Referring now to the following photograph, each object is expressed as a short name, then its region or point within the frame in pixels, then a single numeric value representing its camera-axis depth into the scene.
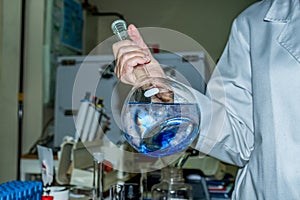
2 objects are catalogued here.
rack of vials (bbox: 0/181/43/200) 0.73
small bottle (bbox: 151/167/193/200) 1.11
